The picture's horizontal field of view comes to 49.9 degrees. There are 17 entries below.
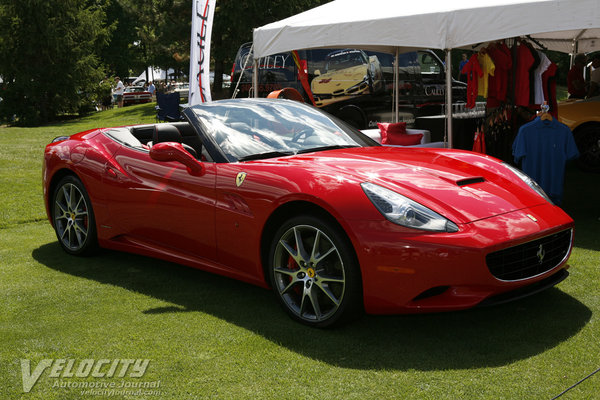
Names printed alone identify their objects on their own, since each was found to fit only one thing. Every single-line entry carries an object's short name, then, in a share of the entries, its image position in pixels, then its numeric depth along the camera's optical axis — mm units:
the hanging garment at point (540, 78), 8523
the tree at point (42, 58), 28688
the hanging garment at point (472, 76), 8656
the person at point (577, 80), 12320
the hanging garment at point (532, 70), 8523
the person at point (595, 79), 11985
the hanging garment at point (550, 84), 8469
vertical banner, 11281
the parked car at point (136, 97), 39125
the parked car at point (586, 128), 9578
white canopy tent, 6656
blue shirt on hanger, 6539
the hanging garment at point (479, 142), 8508
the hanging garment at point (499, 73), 8617
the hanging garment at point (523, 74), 8539
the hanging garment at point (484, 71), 8523
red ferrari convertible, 3273
